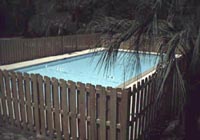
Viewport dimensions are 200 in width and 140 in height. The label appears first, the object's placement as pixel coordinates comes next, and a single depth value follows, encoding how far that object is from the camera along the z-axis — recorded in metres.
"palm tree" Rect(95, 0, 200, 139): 2.23
